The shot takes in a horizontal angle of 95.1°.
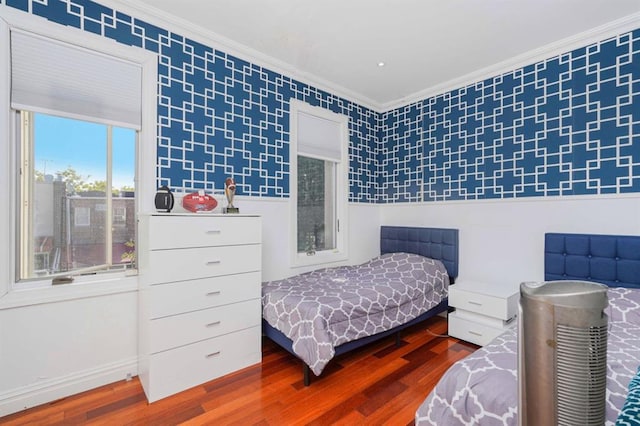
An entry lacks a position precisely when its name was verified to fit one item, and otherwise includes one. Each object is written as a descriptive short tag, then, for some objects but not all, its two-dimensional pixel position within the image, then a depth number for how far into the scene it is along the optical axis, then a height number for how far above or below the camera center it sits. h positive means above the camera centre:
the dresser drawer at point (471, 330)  2.63 -1.11
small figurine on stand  2.49 +0.17
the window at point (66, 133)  1.85 +0.55
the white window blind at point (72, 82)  1.88 +0.91
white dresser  1.96 -0.63
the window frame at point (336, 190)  3.24 +0.26
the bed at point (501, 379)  1.12 -0.69
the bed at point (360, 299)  2.10 -0.72
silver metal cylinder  0.47 -0.24
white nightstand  2.60 -0.91
